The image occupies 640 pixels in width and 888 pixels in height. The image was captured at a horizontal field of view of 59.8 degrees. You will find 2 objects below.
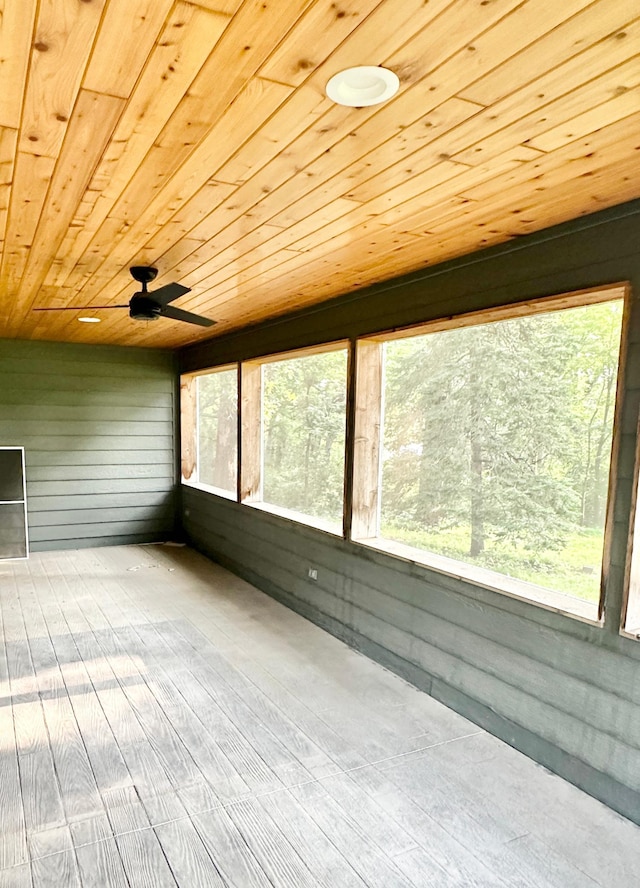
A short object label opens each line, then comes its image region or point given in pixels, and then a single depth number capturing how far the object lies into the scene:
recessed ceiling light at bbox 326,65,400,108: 1.32
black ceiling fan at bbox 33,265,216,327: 3.03
